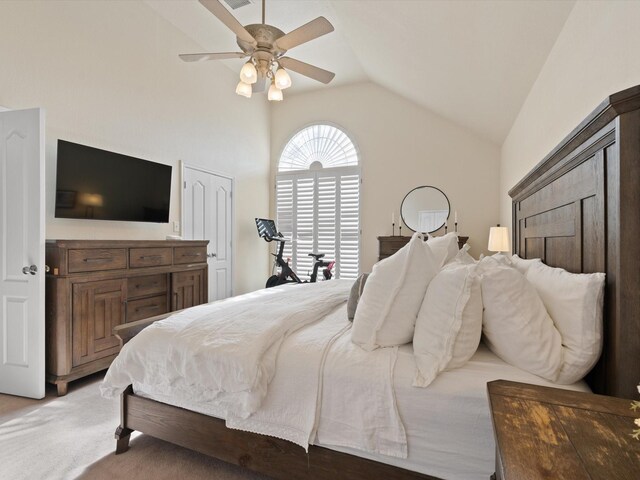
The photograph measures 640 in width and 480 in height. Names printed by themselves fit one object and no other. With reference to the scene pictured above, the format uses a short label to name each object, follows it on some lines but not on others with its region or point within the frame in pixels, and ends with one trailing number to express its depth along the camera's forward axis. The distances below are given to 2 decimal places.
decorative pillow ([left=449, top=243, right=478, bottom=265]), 2.01
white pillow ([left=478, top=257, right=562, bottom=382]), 1.17
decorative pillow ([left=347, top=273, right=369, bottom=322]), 1.78
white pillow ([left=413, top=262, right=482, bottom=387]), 1.25
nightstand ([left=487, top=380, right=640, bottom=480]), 0.60
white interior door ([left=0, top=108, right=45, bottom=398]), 2.38
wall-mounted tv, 2.77
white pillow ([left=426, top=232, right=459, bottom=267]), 1.91
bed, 1.01
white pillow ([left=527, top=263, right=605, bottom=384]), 1.12
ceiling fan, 2.31
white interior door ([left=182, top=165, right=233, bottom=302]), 4.23
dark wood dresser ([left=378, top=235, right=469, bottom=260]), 4.46
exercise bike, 5.00
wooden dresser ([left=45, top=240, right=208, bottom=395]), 2.45
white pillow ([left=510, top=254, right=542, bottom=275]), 1.80
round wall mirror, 4.80
